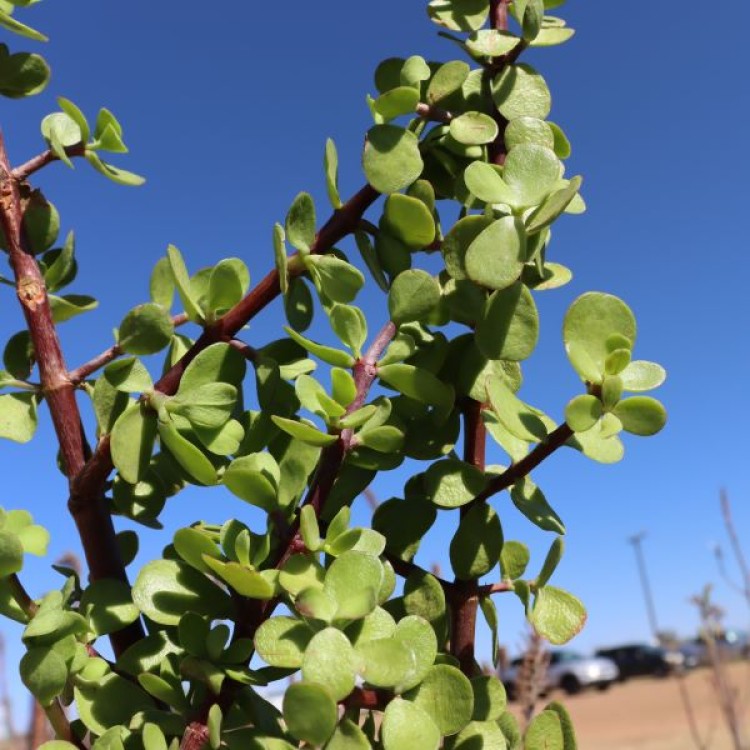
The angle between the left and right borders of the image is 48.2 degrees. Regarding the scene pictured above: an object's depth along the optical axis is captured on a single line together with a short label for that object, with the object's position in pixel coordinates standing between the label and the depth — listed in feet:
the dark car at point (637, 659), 58.80
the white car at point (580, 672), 48.96
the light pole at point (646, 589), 61.11
